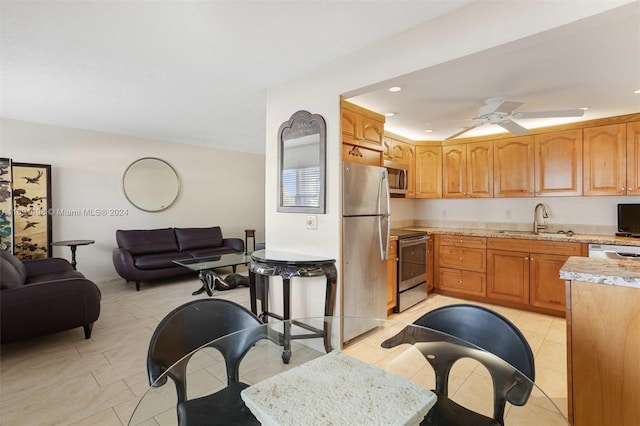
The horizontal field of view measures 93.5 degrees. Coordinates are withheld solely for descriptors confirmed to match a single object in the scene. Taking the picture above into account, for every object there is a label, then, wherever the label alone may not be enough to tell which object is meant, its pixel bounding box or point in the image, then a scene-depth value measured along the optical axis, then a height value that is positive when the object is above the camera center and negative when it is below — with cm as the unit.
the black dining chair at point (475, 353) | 119 -64
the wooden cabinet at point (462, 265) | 393 -71
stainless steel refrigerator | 261 -28
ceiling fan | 263 +92
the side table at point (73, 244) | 408 -42
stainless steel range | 356 -69
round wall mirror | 516 +52
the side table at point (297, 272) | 242 -49
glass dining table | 96 -64
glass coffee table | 270 -48
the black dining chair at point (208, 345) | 119 -64
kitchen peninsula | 135 -62
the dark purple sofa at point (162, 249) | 451 -62
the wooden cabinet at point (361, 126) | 276 +86
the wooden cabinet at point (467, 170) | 425 +62
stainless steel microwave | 397 +44
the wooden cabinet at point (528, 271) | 337 -71
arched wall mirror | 260 +45
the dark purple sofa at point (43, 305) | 246 -80
